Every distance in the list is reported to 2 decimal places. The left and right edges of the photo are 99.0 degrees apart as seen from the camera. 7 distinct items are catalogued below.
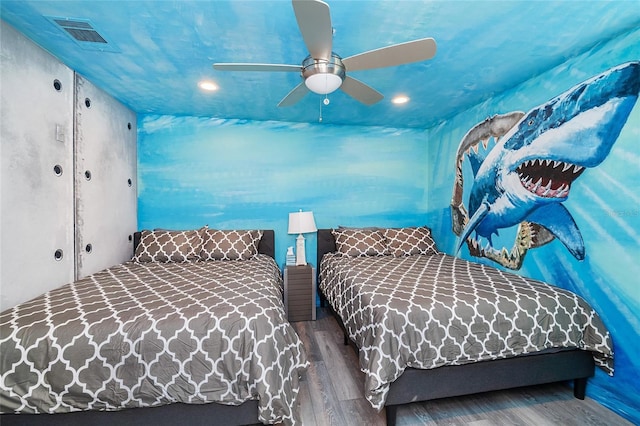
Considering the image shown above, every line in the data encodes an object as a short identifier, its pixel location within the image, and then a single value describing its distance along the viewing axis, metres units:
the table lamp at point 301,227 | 3.19
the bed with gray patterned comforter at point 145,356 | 1.25
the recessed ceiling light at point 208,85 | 2.38
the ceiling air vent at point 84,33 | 1.61
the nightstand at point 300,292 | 2.99
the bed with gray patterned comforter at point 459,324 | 1.54
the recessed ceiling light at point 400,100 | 2.73
